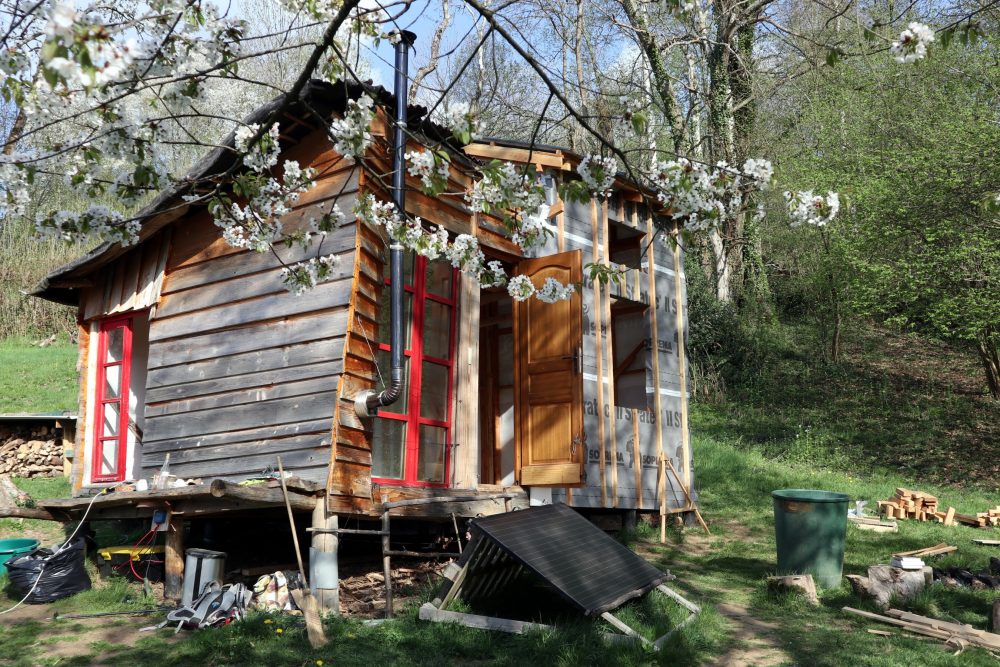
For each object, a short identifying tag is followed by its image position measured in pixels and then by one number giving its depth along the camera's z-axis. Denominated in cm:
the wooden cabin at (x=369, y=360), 695
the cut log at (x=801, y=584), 684
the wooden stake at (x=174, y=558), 698
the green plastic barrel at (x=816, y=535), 724
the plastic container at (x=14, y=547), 805
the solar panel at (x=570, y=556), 566
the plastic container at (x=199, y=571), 653
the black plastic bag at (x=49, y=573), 704
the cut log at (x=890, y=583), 670
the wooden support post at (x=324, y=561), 641
